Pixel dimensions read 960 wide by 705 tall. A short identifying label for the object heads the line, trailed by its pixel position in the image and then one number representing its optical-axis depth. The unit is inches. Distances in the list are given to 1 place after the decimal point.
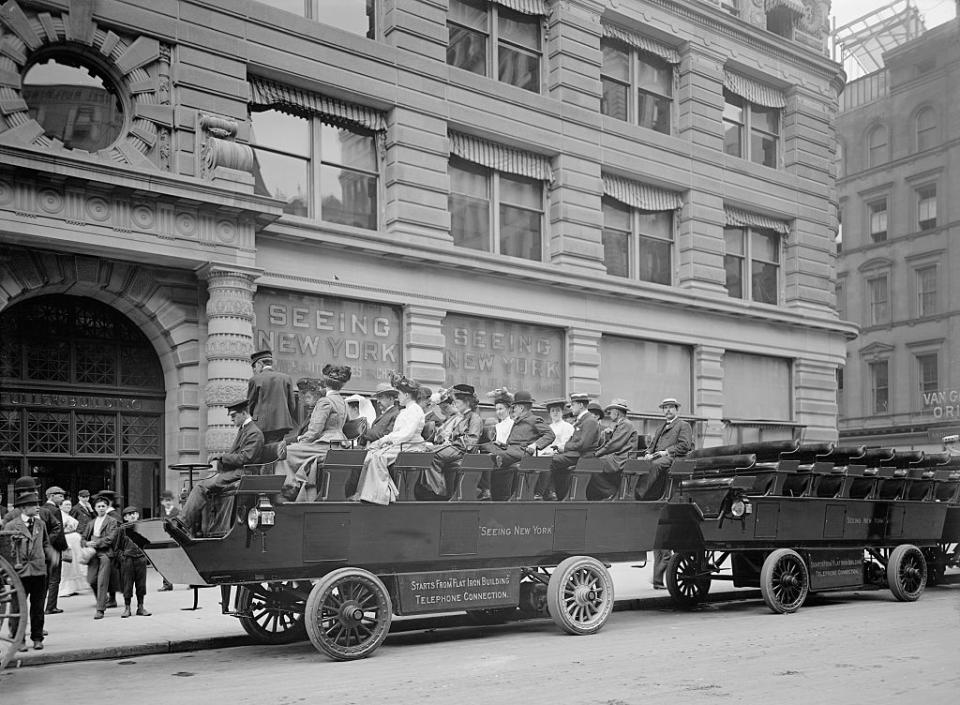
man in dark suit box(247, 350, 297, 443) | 395.5
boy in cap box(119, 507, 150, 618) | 509.0
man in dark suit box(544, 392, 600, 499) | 434.6
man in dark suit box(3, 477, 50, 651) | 392.2
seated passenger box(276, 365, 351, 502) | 375.6
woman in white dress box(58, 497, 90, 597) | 588.7
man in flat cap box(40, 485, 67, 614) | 462.0
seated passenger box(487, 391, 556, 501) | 427.5
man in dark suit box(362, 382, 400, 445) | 424.8
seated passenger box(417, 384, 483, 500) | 401.1
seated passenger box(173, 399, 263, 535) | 362.9
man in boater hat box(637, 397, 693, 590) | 467.2
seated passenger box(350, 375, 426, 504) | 378.6
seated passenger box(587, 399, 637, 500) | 450.0
